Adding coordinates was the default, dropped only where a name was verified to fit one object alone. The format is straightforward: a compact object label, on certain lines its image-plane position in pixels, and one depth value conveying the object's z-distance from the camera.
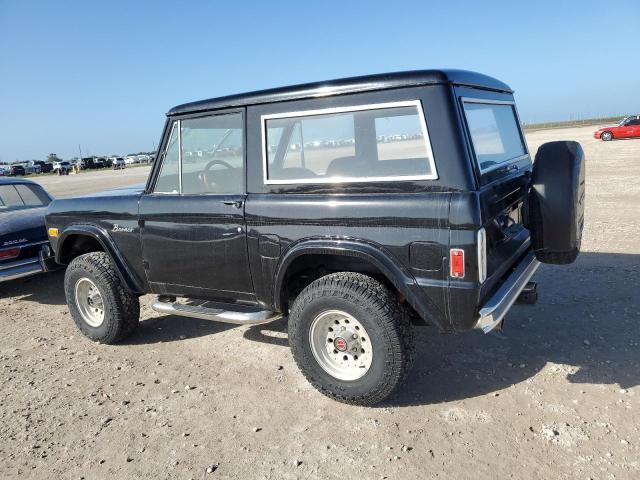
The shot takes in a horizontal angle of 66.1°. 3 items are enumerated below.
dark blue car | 5.77
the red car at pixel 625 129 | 27.23
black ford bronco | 2.84
